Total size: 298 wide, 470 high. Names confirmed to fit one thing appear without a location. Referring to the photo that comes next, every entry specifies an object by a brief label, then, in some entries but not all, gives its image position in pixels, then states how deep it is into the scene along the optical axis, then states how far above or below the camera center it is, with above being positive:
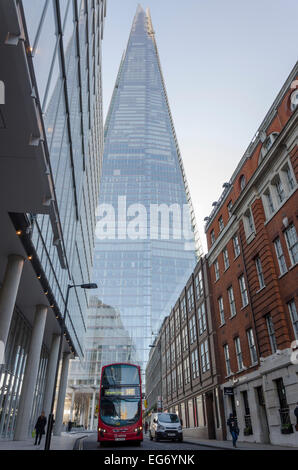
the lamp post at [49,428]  12.00 +0.12
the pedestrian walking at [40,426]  18.23 +0.28
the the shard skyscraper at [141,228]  88.38 +55.18
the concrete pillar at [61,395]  34.00 +3.41
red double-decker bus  18.70 +1.28
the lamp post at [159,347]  58.67 +13.14
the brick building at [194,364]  28.11 +6.23
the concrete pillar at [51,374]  27.85 +4.24
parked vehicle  24.86 +0.20
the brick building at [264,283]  17.28 +7.84
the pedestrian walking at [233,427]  17.31 +0.10
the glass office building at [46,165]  7.76 +8.38
